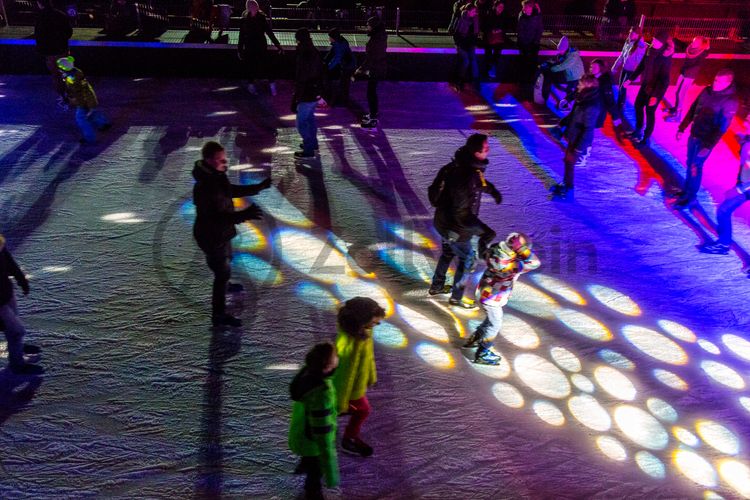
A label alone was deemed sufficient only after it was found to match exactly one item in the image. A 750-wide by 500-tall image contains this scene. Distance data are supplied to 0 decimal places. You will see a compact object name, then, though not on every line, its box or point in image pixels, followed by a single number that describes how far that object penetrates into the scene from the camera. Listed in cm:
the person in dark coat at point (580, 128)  697
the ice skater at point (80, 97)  786
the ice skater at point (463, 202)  491
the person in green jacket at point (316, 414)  311
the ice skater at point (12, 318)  406
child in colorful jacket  432
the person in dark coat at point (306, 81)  760
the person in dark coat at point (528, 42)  1182
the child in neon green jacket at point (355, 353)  341
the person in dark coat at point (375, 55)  886
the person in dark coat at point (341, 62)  879
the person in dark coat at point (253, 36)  985
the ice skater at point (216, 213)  442
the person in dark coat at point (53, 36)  959
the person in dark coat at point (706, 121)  691
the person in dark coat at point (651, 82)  884
